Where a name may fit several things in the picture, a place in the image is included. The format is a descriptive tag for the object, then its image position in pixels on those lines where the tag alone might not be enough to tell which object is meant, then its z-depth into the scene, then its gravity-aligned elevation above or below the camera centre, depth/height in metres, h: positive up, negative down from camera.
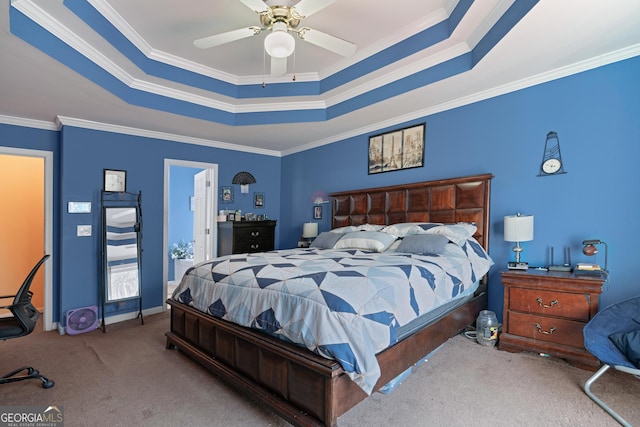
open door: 5.12 -0.12
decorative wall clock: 2.94 +0.54
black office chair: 2.26 -0.89
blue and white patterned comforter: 1.63 -0.53
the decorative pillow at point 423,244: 2.98 -0.30
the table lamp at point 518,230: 2.88 -0.15
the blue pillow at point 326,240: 3.89 -0.37
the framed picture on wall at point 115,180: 4.13 +0.36
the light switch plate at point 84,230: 3.95 -0.29
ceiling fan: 2.08 +1.30
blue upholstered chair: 1.90 -0.79
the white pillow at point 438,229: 3.12 -0.18
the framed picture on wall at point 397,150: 4.00 +0.83
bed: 1.63 -0.86
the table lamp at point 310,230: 5.04 -0.31
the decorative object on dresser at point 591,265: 2.61 -0.42
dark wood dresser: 4.82 -0.43
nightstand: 2.46 -0.81
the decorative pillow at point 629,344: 1.90 -0.80
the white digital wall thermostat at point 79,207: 3.88 +0.00
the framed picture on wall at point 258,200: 5.61 +0.17
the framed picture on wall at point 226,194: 5.20 +0.25
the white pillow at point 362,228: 3.95 -0.21
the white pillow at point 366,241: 3.39 -0.33
